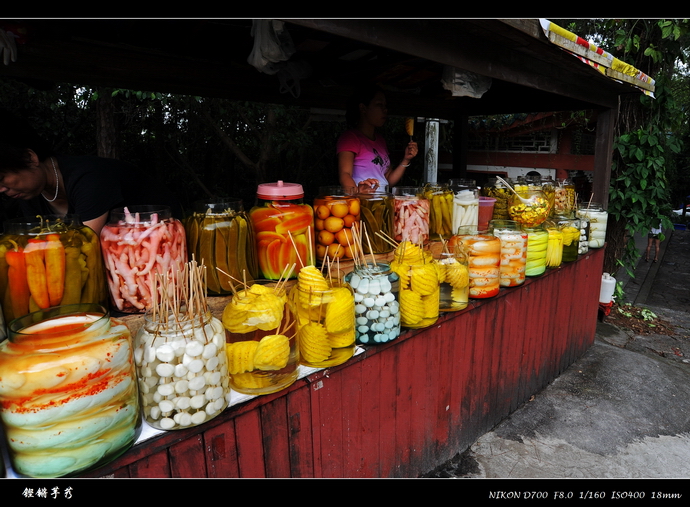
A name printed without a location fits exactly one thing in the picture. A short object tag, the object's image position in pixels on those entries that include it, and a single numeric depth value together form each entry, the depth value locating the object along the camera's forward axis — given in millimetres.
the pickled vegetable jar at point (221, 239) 1478
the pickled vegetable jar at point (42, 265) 1140
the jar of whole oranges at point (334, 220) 1851
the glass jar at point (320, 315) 1394
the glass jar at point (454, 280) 2047
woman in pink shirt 2959
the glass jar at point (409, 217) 2176
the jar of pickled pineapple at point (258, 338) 1225
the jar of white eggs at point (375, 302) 1589
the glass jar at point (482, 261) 2207
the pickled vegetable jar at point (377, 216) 2031
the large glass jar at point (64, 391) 868
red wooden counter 1251
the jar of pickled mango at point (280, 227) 1608
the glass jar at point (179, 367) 1045
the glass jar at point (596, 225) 3688
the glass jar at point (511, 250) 2455
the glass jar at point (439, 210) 2432
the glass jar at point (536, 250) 2711
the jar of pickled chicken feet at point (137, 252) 1287
